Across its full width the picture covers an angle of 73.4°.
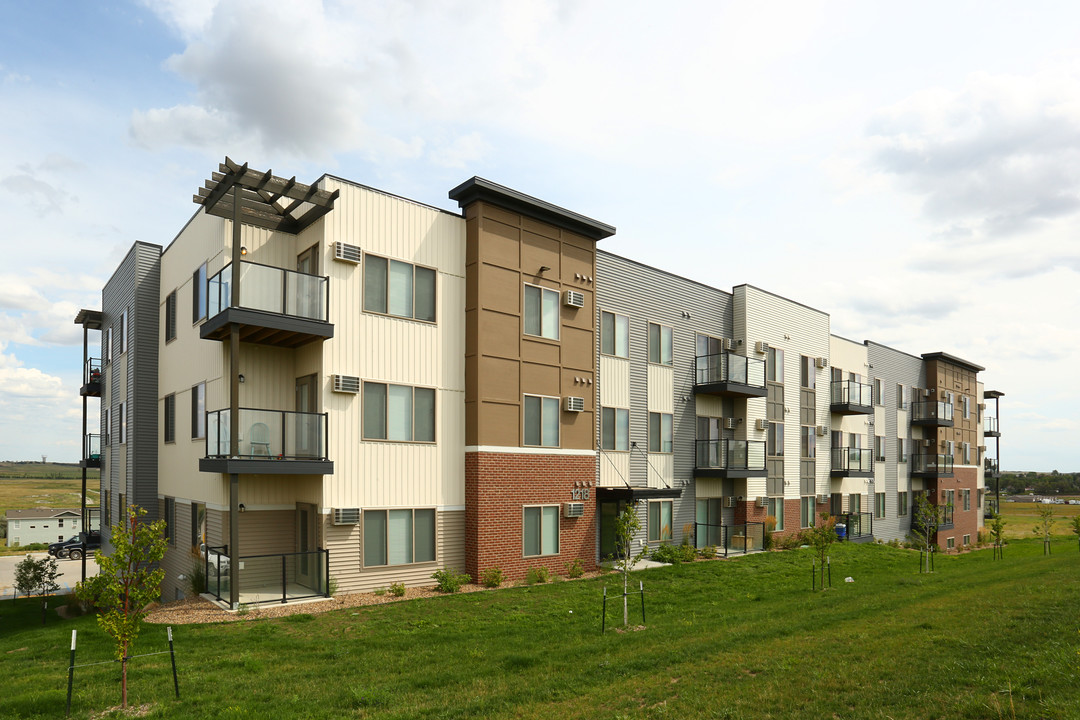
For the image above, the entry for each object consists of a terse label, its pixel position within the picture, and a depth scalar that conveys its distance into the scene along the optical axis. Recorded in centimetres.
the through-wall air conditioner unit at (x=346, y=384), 1814
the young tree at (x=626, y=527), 1595
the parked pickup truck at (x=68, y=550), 4875
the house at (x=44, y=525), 6512
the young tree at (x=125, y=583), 1001
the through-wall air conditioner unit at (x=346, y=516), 1792
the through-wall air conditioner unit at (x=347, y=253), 1834
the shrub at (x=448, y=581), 1869
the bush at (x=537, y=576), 2033
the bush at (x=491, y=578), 1956
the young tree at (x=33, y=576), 2372
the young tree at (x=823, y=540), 2106
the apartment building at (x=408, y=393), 1792
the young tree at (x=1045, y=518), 3574
